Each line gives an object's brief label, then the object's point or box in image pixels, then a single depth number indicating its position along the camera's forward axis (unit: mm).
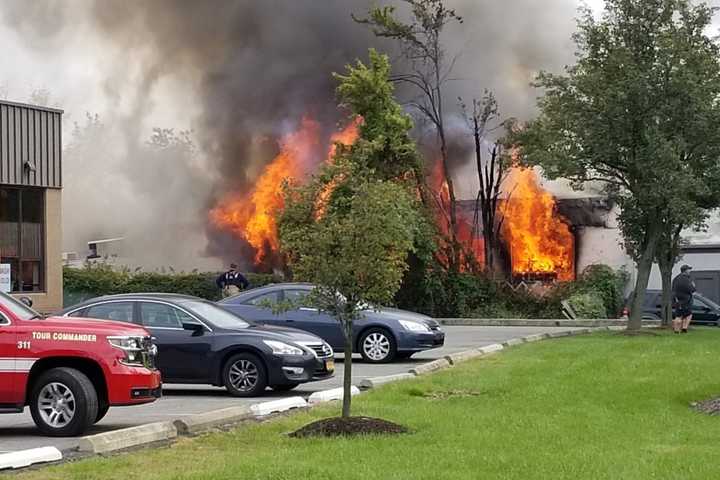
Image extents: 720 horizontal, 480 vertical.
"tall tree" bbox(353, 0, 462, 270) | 37688
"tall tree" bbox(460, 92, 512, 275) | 39000
